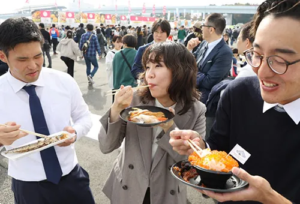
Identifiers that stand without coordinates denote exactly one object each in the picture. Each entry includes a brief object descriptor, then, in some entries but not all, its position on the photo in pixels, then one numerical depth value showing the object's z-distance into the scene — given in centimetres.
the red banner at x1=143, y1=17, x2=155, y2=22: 2638
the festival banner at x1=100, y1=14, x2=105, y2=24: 2705
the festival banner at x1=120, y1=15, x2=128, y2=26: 2687
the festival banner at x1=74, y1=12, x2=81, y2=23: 2779
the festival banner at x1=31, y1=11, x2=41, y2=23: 2040
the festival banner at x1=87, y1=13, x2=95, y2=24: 2405
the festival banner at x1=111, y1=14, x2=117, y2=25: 2696
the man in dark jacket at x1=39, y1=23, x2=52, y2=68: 1059
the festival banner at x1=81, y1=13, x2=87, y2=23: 2474
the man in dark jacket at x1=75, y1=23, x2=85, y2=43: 1425
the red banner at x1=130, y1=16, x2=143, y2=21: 2489
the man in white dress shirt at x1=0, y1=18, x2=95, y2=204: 159
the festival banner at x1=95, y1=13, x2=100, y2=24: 2502
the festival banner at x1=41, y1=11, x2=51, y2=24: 1835
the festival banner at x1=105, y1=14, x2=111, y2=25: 2422
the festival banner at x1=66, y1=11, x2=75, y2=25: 2197
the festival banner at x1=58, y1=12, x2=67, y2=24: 2294
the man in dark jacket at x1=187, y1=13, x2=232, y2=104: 339
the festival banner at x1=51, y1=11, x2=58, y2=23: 2453
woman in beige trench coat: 162
